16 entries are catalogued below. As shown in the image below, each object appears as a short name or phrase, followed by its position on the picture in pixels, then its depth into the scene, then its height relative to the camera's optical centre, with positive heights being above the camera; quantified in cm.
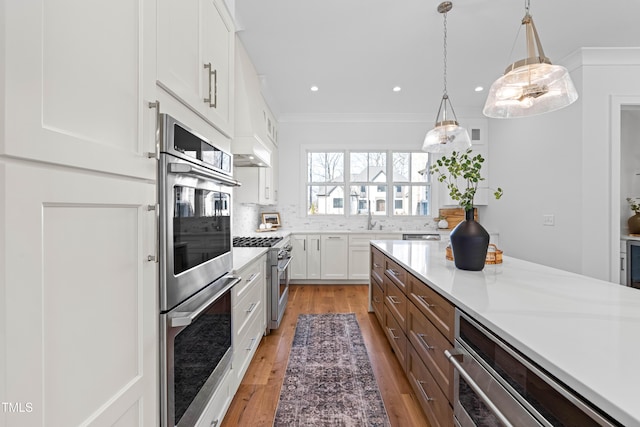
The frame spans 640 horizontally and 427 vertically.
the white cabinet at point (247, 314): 183 -69
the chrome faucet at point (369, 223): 520 -15
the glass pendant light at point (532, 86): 162 +72
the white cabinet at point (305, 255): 483 -64
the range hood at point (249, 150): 270 +58
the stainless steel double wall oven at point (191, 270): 101 -22
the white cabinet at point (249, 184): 382 +38
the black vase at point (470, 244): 169 -16
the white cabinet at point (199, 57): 104 +65
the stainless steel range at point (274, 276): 285 -59
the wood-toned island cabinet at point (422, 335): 133 -68
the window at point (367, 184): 537 +53
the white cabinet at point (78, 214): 52 +0
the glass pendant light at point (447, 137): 273 +70
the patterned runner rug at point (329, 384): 173 -114
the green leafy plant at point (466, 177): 169 +21
